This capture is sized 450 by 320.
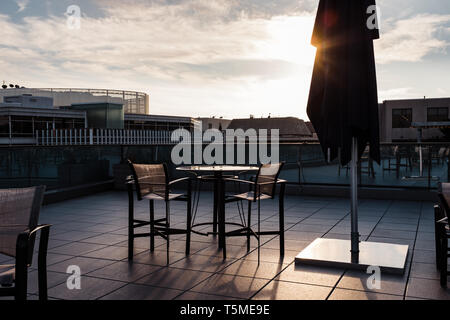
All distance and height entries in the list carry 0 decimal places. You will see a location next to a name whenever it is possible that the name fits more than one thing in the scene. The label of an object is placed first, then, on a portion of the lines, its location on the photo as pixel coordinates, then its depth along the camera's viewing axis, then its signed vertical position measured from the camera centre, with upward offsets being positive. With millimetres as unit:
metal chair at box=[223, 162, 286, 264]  4457 -374
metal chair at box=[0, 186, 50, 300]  2488 -423
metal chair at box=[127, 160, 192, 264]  4406 -406
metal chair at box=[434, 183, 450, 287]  3486 -695
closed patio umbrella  3809 +615
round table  4477 -381
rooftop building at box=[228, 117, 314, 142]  60938 +4005
